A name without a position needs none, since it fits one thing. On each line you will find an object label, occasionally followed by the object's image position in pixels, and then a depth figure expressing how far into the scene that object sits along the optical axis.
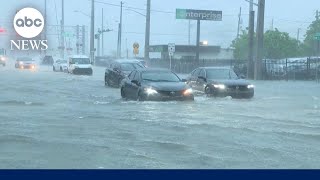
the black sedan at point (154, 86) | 20.14
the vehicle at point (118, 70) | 30.78
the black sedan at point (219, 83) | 23.45
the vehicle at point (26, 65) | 51.01
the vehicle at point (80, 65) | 48.94
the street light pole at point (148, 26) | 48.98
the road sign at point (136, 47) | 51.40
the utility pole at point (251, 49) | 42.76
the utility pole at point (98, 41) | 72.22
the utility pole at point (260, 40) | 40.48
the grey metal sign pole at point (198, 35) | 54.63
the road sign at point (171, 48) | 38.34
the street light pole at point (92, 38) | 50.85
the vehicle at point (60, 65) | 54.44
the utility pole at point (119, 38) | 70.56
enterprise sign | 55.53
